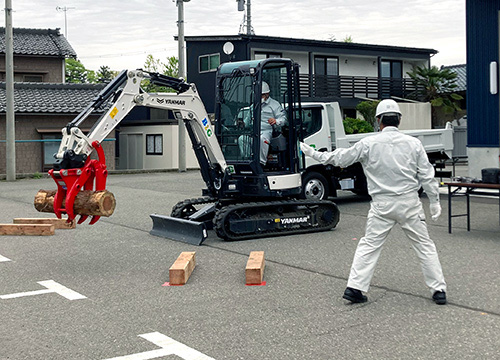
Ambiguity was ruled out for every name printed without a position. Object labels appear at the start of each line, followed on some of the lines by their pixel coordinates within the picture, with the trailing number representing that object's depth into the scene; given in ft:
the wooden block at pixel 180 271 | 27.63
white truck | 54.19
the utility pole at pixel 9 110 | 91.86
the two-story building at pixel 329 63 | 126.31
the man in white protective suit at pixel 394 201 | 23.89
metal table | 37.13
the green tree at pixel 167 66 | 249.63
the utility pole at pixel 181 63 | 103.09
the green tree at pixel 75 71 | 294.29
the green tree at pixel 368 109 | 121.93
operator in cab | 41.34
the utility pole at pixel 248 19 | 175.83
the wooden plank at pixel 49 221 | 43.98
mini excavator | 39.29
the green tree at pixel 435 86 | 137.59
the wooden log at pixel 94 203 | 30.55
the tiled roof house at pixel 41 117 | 102.37
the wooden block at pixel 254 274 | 27.35
